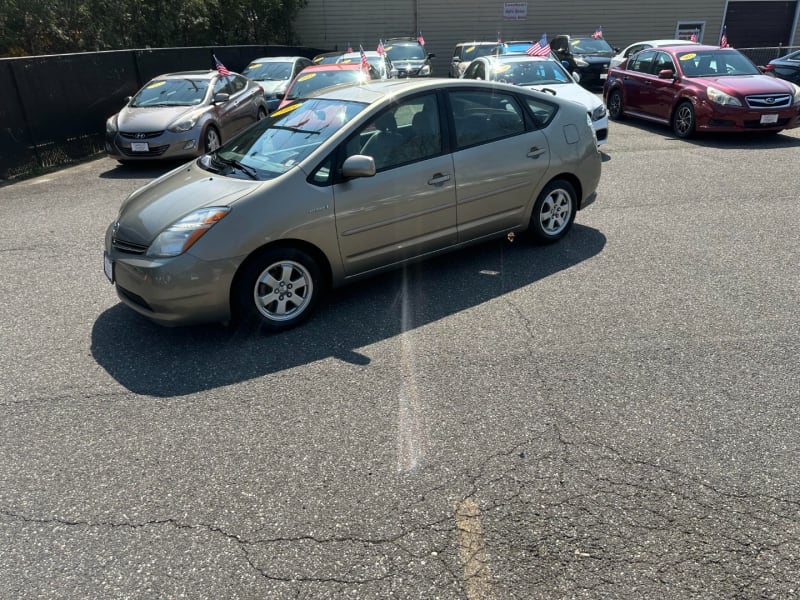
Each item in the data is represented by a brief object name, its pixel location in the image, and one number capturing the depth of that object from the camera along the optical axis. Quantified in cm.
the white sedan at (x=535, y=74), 998
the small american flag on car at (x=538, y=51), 1170
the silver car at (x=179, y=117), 1016
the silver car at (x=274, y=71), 1468
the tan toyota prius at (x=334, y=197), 425
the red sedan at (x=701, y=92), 1059
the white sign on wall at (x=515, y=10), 2553
